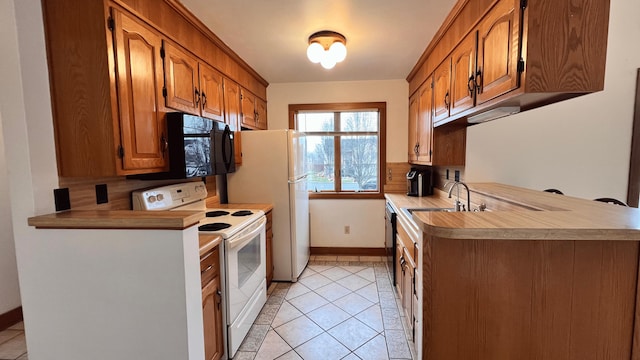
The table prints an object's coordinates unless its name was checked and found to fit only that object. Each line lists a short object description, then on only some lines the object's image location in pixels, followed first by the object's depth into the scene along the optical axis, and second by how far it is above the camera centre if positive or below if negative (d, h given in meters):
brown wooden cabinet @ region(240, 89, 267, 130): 3.12 +0.60
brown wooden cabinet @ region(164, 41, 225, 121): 1.81 +0.57
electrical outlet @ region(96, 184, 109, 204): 1.62 -0.18
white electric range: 1.84 -0.62
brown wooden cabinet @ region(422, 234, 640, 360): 1.09 -0.58
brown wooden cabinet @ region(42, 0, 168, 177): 1.33 +0.38
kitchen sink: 2.47 -0.46
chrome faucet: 2.22 -0.39
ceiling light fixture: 2.31 +0.93
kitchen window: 3.87 +0.13
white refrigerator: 2.97 -0.25
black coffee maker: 3.33 -0.30
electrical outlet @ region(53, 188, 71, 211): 1.38 -0.17
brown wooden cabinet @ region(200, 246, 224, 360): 1.61 -0.86
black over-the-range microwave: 1.79 +0.10
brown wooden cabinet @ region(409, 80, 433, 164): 2.81 +0.37
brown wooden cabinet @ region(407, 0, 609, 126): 1.18 +0.48
